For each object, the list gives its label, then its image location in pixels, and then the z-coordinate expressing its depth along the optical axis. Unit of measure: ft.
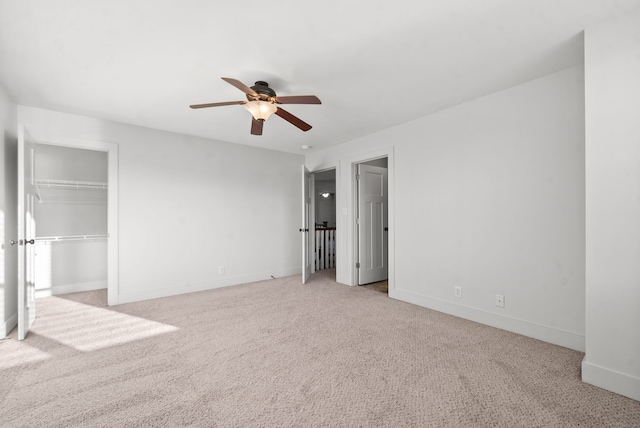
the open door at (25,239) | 8.72
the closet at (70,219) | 13.78
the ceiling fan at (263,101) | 7.81
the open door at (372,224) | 15.33
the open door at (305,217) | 15.72
